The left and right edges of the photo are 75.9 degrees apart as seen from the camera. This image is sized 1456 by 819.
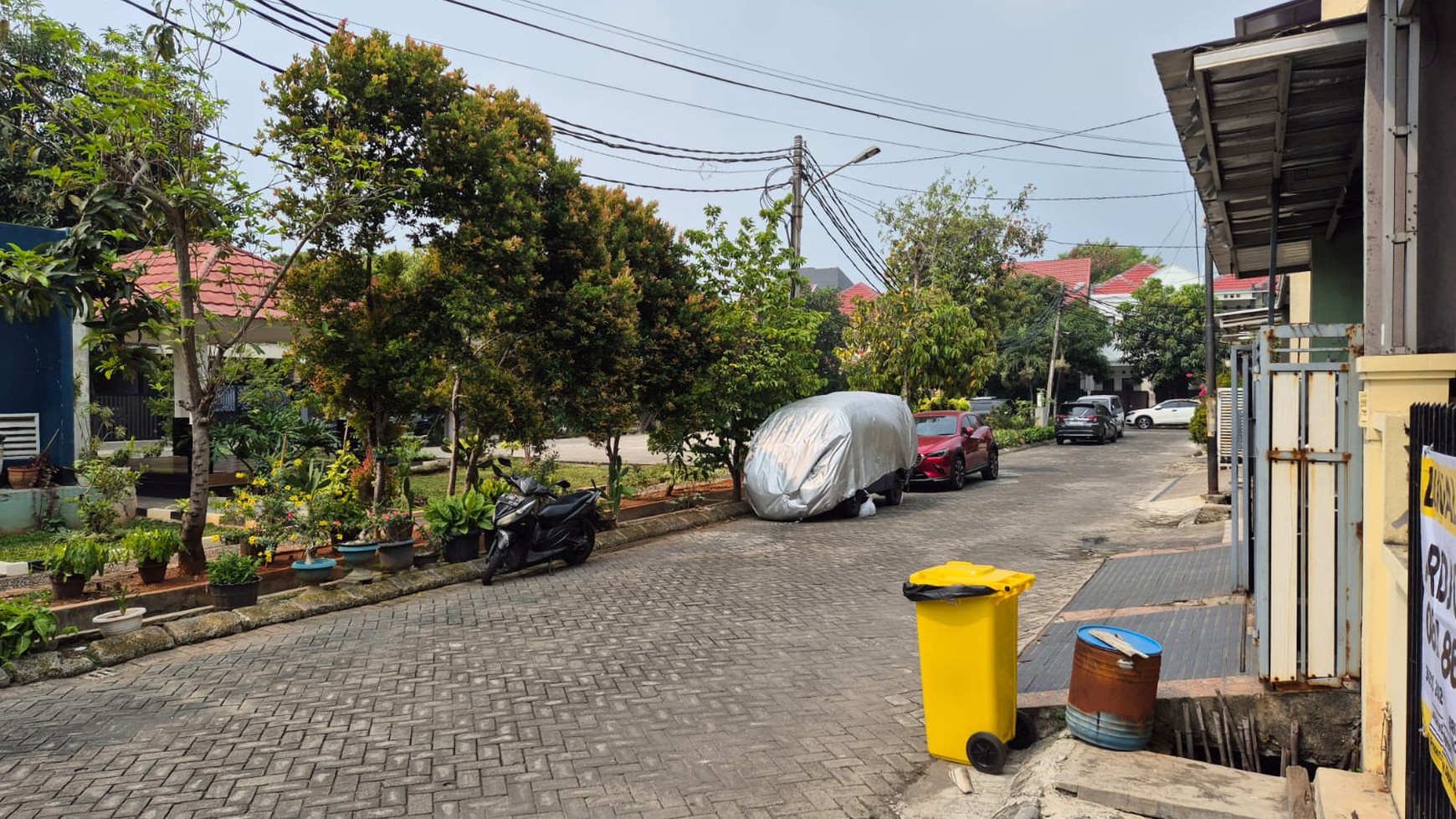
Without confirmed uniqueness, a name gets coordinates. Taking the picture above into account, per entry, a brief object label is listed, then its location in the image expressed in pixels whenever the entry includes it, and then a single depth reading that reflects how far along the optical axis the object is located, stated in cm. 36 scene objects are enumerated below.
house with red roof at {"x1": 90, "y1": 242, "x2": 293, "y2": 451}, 881
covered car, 1434
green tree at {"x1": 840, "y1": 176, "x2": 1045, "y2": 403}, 2348
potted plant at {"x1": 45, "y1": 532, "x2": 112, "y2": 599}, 777
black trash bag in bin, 476
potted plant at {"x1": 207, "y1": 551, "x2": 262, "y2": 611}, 809
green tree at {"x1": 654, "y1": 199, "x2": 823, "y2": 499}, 1509
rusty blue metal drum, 467
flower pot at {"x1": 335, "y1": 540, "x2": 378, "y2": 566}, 945
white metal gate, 471
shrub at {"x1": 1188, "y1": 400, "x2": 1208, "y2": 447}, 2395
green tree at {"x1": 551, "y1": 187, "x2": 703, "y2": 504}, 1205
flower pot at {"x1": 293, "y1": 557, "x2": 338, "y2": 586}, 886
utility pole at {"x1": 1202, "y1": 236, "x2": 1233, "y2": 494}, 1557
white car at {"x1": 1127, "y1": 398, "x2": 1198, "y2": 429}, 4200
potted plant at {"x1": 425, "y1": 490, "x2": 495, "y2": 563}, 1029
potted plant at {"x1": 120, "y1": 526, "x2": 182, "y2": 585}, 830
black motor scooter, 985
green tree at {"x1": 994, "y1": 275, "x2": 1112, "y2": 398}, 4212
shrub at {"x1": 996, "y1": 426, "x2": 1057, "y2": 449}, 3044
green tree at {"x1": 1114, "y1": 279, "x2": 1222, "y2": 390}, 4312
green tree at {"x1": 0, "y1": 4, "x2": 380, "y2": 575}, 757
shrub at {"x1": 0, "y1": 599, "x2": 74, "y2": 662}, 648
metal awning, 526
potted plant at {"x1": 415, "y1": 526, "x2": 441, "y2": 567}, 1020
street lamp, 1900
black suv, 3200
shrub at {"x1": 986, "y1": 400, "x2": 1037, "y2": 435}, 3375
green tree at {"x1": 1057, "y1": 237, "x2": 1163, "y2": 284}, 7569
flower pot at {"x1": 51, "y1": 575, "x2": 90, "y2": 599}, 784
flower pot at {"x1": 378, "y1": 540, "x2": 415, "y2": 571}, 960
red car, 1820
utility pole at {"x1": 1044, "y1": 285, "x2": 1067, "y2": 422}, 3834
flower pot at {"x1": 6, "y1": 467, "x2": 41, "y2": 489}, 1130
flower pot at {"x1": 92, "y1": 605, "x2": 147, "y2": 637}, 712
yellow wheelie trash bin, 479
